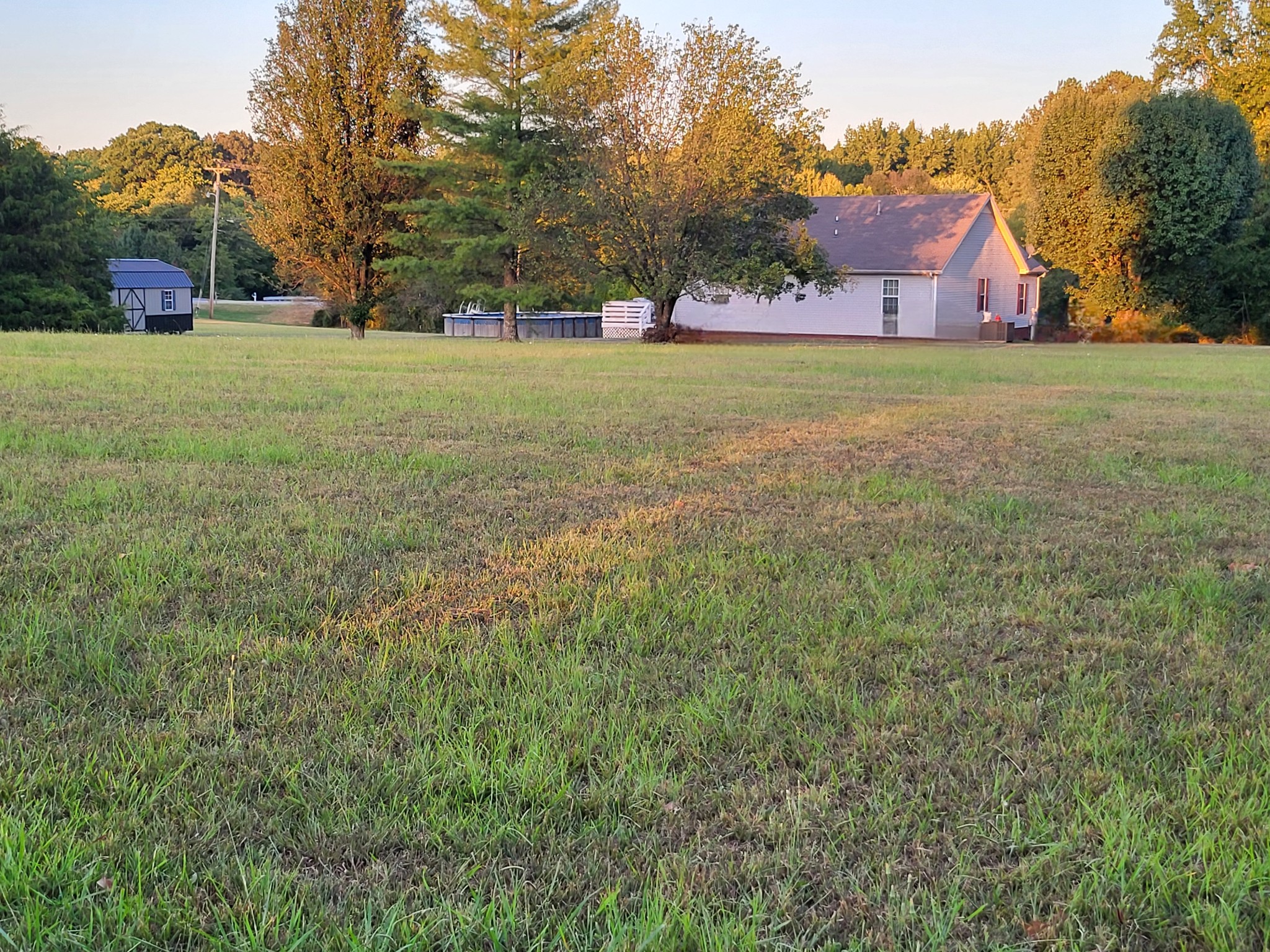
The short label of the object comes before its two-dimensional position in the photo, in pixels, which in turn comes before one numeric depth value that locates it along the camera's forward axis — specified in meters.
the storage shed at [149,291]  42.00
